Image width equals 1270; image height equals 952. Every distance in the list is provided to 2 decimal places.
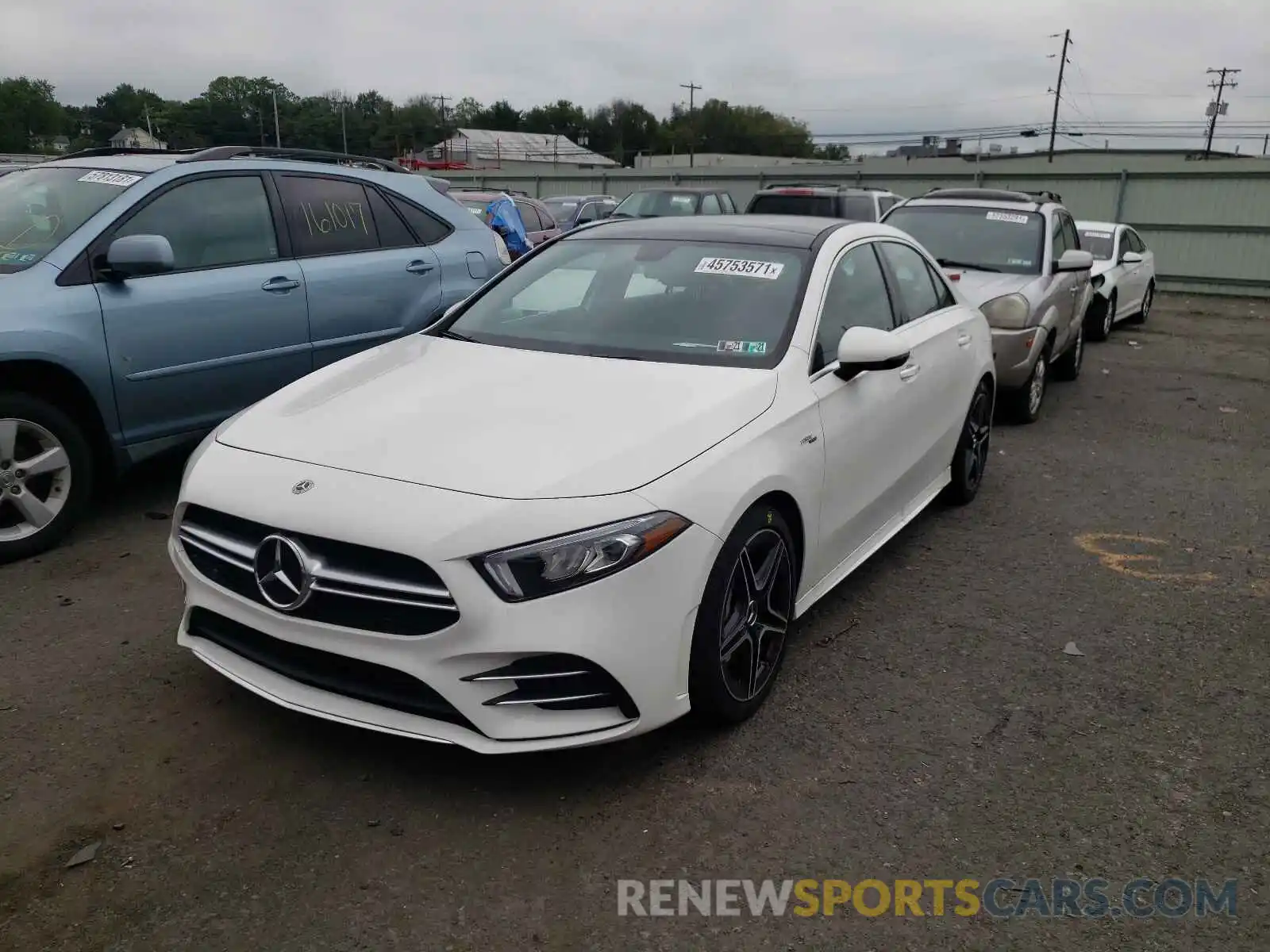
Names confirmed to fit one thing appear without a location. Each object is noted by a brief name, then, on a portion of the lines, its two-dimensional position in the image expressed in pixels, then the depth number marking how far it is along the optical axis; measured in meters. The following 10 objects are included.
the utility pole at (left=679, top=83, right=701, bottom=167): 87.95
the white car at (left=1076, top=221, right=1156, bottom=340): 12.54
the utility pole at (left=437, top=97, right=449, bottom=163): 75.31
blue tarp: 12.19
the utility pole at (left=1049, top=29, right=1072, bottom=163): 64.67
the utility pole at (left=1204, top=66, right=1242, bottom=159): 59.36
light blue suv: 4.58
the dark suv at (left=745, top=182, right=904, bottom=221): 13.01
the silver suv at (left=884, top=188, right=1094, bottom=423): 7.66
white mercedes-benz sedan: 2.69
